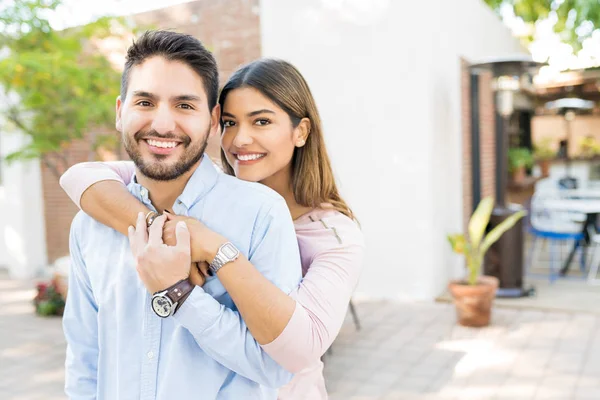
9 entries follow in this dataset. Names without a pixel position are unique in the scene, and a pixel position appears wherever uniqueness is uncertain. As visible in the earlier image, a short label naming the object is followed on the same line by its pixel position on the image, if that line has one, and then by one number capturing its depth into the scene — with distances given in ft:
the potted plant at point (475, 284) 17.51
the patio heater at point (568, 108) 31.96
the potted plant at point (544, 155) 41.19
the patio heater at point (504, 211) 20.40
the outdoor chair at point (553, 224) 23.90
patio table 23.48
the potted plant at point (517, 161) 34.40
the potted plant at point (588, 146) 43.57
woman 4.07
